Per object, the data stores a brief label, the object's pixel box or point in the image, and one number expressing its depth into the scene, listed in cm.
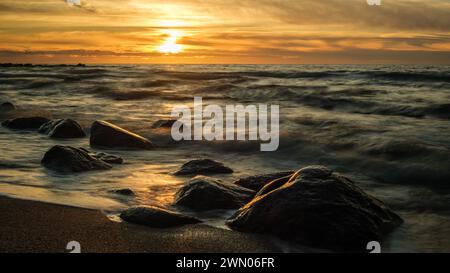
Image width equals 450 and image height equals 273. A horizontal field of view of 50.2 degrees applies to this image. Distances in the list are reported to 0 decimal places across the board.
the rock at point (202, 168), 725
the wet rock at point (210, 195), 534
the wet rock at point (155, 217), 462
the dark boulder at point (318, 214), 436
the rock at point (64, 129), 1087
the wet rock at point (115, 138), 956
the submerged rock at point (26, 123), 1208
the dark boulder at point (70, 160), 696
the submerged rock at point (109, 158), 780
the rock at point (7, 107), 1744
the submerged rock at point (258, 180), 613
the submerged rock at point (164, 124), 1252
